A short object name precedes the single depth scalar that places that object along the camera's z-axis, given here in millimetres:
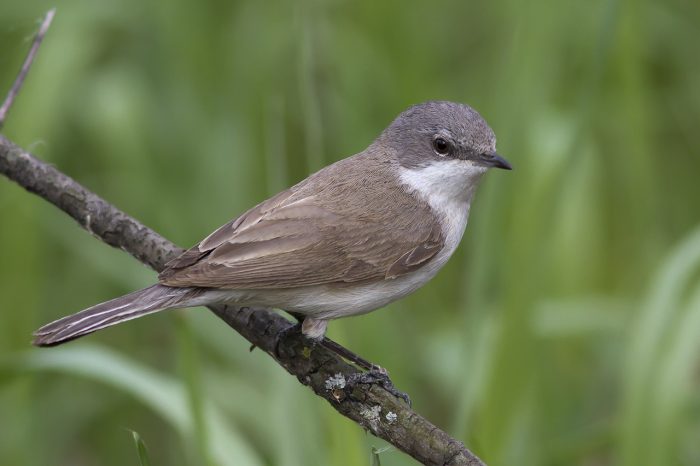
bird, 6012
